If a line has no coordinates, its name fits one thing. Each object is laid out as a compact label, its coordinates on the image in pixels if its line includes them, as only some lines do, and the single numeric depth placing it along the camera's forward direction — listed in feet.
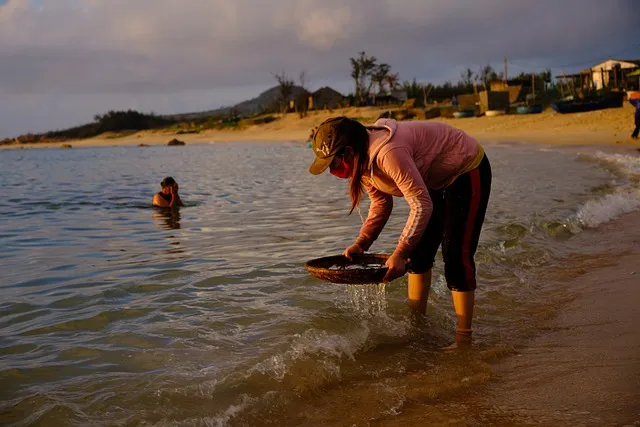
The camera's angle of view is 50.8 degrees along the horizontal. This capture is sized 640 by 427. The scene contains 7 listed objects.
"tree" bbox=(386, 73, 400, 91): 184.34
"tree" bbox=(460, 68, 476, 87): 173.78
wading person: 11.28
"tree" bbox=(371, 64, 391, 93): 184.34
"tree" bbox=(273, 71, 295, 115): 203.72
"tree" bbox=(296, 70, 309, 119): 184.42
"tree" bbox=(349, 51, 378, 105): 185.47
